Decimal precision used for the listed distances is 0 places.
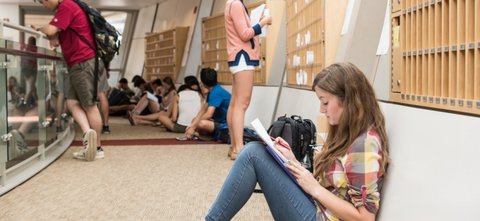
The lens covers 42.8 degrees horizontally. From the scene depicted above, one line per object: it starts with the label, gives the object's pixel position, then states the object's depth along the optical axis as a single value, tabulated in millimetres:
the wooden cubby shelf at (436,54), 1591
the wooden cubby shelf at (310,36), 4207
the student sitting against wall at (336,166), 1829
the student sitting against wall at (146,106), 9734
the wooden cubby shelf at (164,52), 11961
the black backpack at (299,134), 3131
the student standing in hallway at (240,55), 4629
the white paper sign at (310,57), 4600
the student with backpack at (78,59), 4984
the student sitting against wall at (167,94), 9309
